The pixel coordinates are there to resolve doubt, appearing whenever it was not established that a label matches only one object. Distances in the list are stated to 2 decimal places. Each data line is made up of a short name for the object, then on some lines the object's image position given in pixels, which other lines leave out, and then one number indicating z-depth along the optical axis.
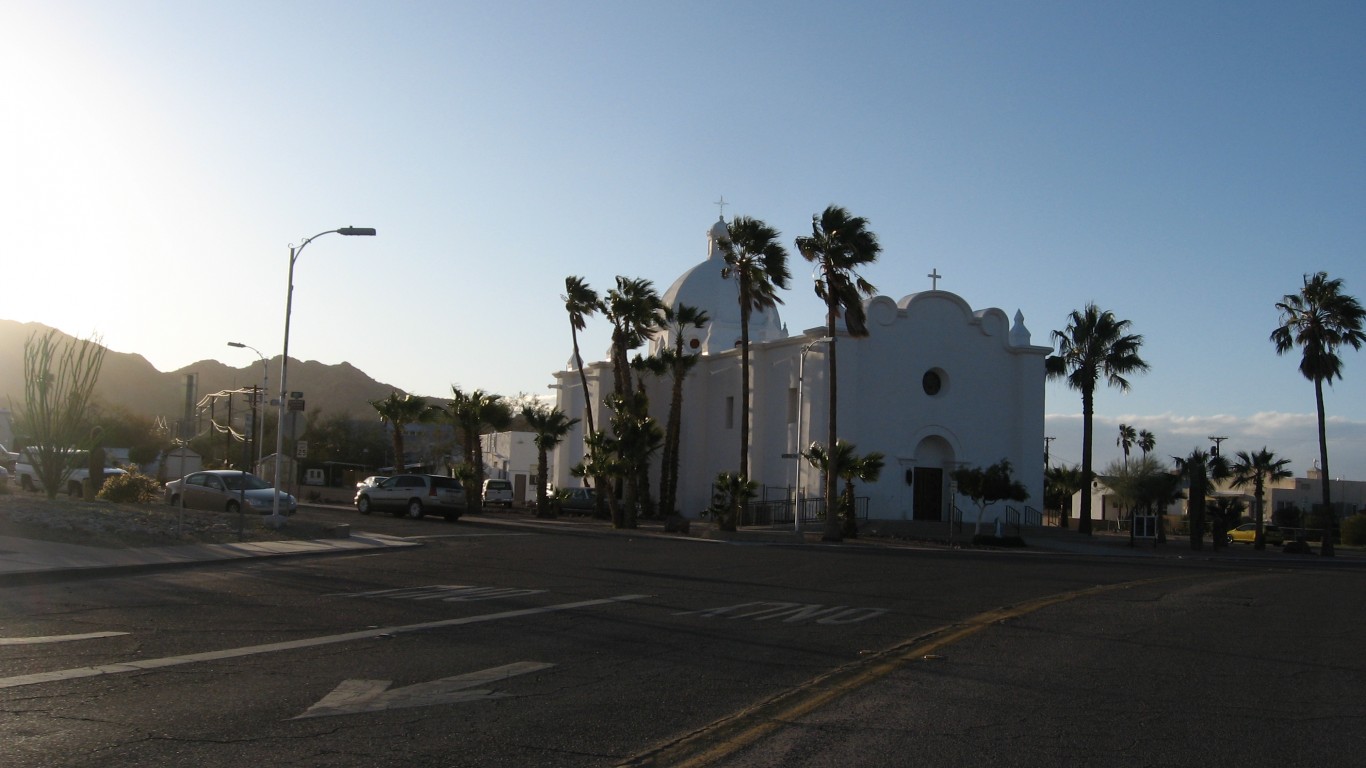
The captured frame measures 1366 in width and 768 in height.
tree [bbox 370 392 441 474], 52.53
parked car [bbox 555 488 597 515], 55.25
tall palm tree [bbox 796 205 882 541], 38.94
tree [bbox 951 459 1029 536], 40.97
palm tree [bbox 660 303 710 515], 49.97
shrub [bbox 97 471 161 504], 32.78
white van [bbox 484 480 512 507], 59.94
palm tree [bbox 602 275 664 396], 48.41
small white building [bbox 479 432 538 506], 74.62
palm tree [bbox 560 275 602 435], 50.38
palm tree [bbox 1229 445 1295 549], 65.75
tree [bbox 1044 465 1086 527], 71.88
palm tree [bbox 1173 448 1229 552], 44.22
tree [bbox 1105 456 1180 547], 47.34
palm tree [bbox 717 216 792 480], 41.53
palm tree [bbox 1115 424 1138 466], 96.44
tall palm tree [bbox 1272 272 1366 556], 48.34
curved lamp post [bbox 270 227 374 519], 26.97
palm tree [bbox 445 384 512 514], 51.31
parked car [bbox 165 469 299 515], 34.09
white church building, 47.25
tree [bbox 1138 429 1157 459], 96.50
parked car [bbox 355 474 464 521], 40.50
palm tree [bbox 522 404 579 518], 52.47
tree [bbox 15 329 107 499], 29.95
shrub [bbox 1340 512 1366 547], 61.22
